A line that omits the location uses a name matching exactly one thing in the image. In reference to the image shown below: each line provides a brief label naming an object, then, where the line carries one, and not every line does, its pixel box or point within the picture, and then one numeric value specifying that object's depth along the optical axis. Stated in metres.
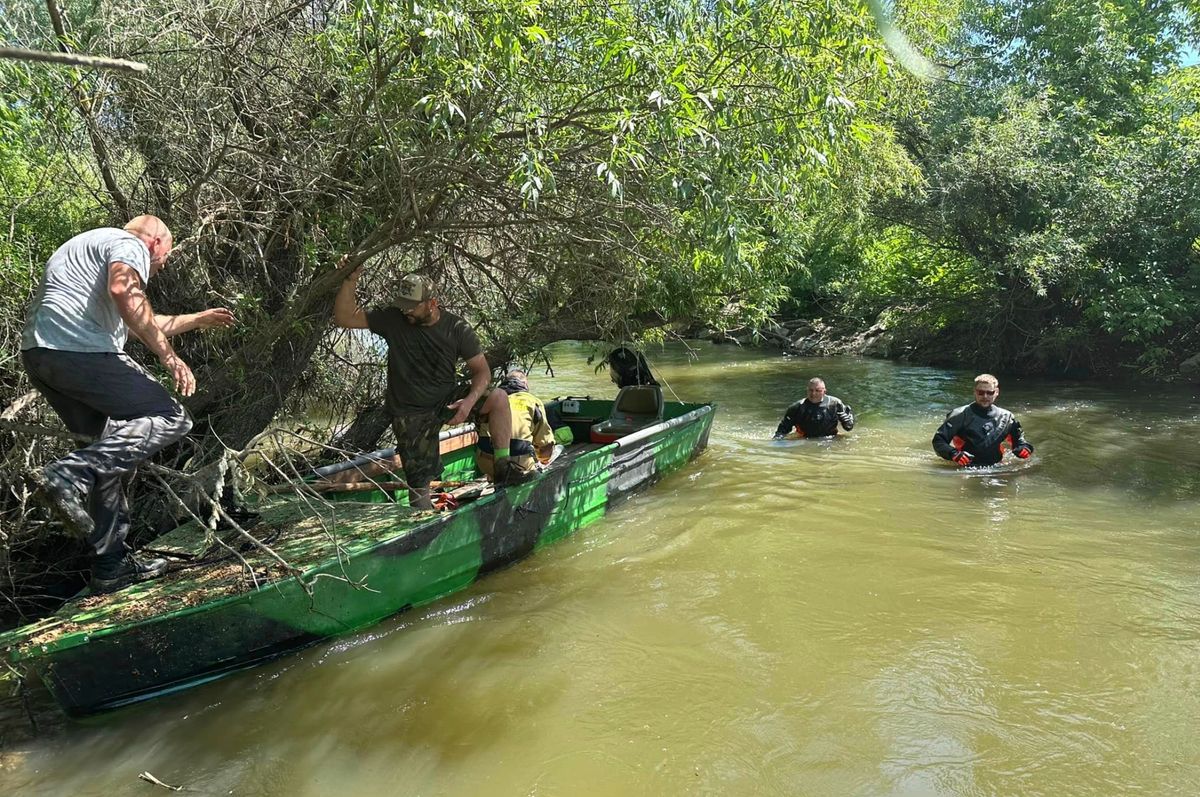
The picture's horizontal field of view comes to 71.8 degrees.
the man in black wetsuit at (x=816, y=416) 10.71
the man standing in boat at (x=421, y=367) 5.96
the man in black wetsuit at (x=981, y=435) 8.94
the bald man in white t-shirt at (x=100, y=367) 4.00
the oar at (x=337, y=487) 6.13
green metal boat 4.08
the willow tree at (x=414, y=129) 4.75
